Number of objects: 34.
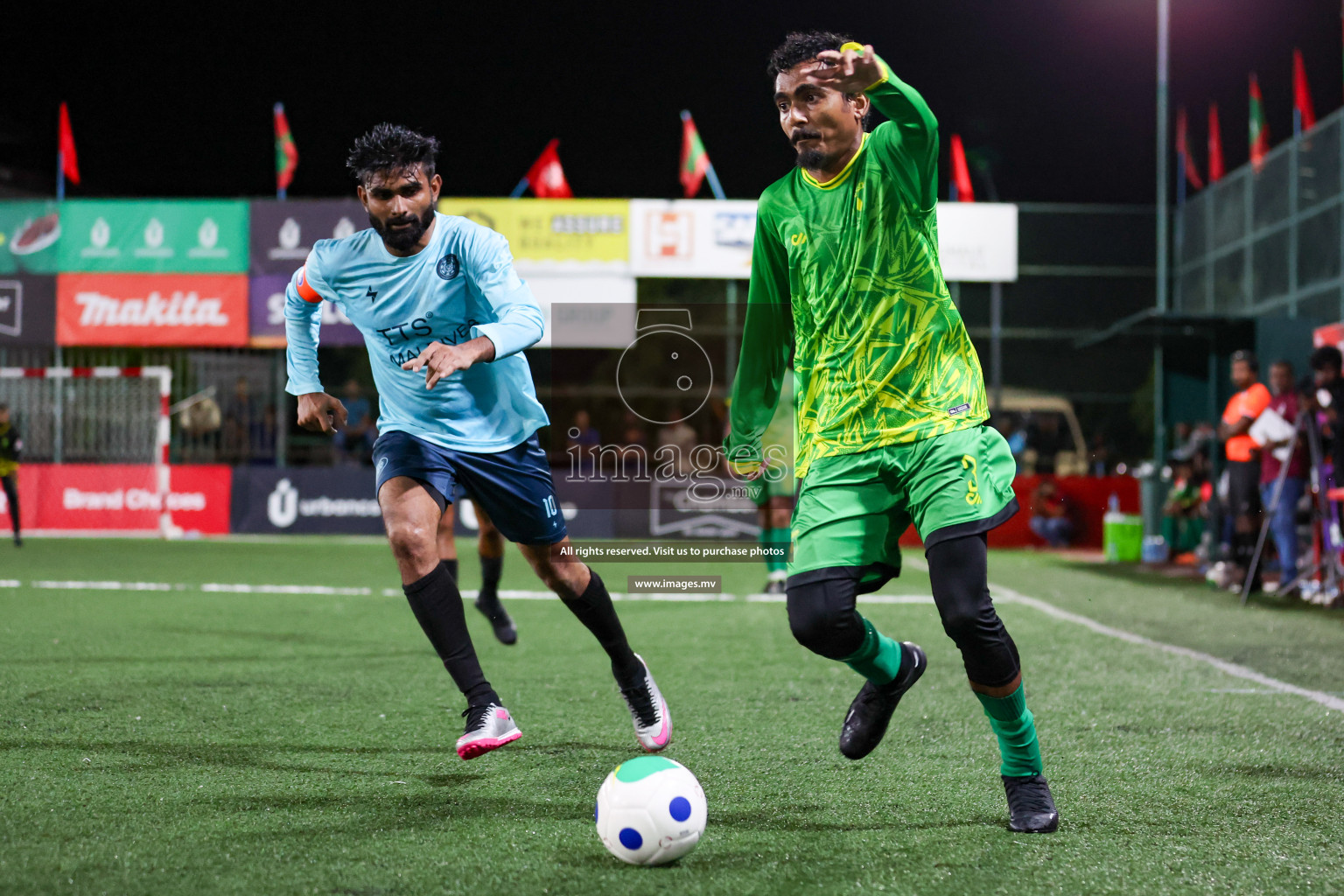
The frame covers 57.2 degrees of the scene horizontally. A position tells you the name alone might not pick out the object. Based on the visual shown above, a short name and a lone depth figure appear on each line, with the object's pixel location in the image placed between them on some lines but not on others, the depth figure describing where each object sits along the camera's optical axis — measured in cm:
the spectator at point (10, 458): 1542
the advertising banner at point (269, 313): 2039
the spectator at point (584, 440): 1827
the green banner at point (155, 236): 2081
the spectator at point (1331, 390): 988
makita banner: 2075
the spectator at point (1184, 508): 1510
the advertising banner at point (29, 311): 2098
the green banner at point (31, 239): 2106
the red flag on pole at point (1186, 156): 2536
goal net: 1845
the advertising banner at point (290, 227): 2077
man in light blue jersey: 418
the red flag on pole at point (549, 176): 2212
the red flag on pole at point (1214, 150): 2445
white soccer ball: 298
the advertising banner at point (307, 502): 1900
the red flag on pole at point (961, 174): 2245
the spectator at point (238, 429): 1939
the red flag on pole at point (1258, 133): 2014
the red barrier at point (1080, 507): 1825
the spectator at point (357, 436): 1955
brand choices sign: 1850
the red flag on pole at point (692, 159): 2342
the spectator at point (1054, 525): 1800
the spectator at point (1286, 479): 1024
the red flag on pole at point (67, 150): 2352
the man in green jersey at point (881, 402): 333
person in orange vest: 1047
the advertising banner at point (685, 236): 2114
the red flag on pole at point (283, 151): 2325
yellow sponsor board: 2114
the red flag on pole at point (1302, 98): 1838
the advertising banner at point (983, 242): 2167
